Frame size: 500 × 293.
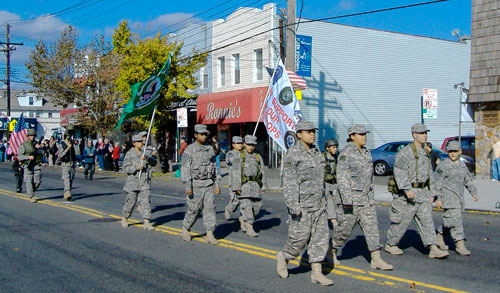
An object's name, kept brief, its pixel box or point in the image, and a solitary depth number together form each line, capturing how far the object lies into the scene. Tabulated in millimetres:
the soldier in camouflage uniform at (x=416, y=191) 6922
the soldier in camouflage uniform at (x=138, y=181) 9672
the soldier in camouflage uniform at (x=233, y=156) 9583
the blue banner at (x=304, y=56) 21422
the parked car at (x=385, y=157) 20344
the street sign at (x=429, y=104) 16359
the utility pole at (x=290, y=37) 17031
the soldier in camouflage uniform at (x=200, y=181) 8195
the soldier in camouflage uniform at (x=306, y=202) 5770
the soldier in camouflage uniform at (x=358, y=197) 6426
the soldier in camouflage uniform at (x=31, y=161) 13438
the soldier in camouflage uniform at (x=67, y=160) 13906
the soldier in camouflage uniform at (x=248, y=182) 8984
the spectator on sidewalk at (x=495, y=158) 17156
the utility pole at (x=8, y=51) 39969
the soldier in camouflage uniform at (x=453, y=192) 7363
